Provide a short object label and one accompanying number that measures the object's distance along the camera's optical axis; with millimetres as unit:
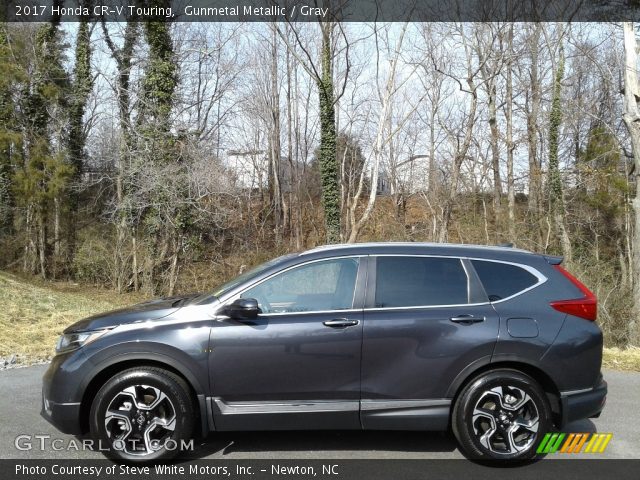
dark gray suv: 4453
